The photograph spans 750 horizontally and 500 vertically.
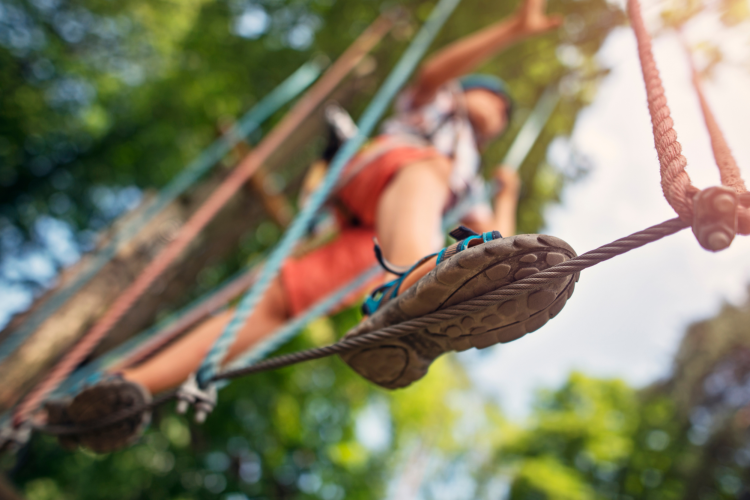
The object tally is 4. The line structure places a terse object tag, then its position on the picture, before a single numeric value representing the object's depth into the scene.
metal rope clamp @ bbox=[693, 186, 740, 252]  0.53
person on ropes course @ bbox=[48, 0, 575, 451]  0.75
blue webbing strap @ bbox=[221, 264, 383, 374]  1.33
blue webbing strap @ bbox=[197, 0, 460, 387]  1.09
